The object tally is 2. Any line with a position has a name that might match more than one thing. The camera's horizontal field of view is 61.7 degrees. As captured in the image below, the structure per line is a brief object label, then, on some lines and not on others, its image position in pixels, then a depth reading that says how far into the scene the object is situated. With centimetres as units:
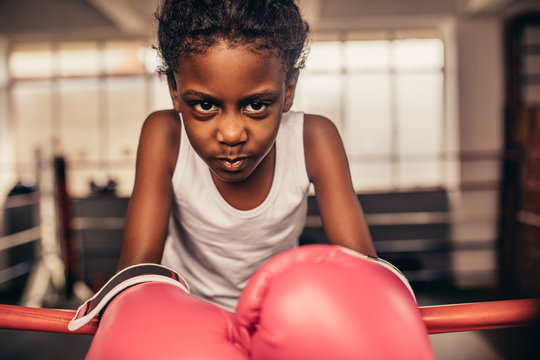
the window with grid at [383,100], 545
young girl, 43
